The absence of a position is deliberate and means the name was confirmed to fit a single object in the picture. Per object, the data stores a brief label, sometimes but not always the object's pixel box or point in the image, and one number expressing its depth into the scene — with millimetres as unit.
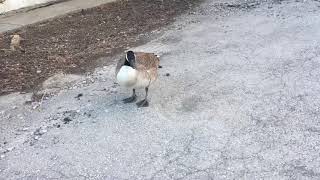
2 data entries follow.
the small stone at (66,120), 4424
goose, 4305
